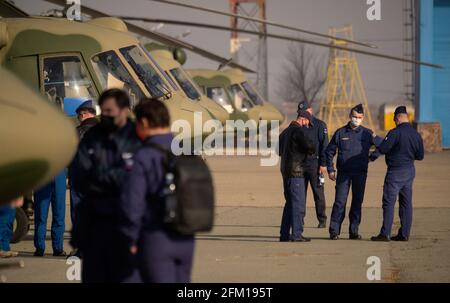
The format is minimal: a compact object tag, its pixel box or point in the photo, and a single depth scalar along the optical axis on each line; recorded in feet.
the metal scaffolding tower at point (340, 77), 222.89
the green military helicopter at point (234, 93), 121.29
